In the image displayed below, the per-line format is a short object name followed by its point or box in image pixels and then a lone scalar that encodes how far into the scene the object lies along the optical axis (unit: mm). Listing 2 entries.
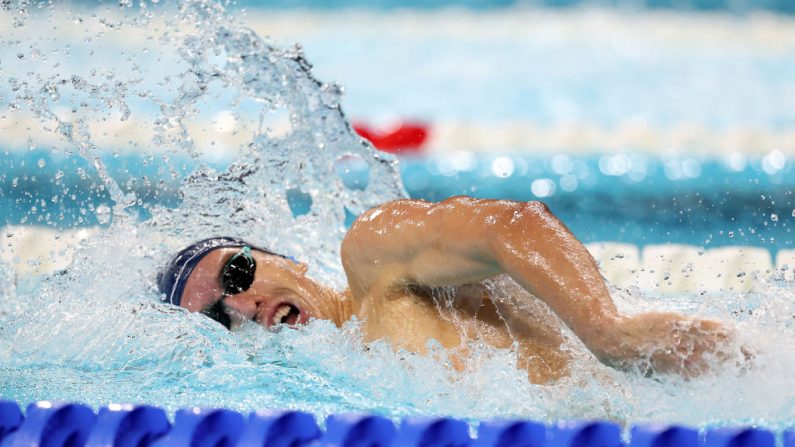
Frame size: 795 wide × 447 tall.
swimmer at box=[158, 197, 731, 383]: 12514
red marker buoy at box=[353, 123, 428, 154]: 17729
